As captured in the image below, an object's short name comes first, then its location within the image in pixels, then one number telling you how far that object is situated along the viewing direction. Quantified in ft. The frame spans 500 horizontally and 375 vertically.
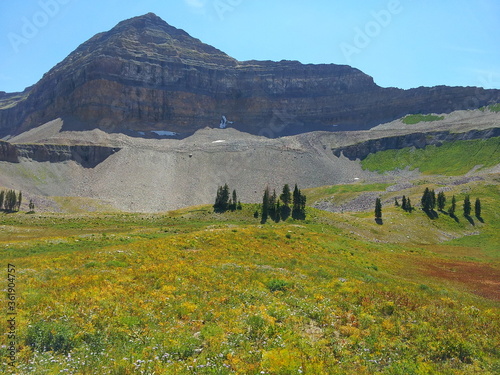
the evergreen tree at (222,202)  214.85
